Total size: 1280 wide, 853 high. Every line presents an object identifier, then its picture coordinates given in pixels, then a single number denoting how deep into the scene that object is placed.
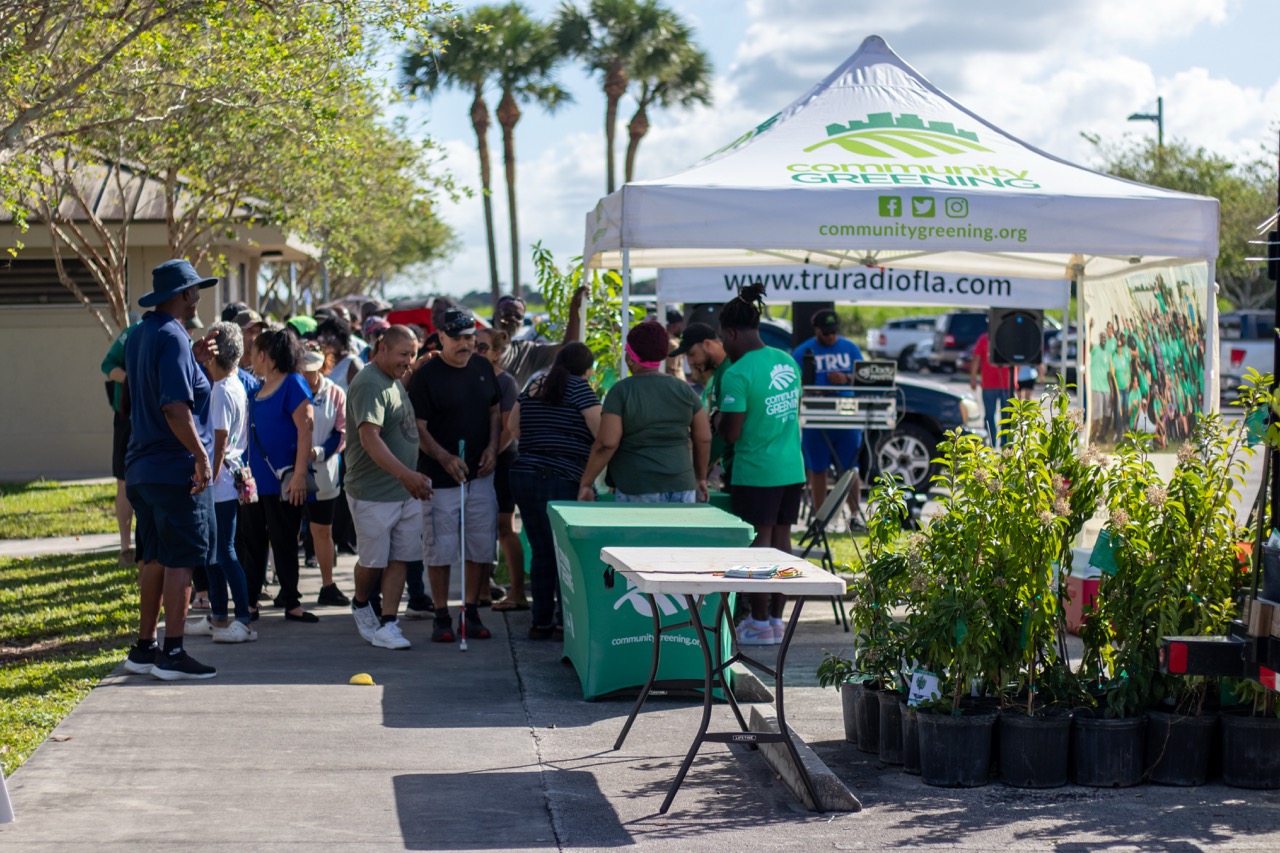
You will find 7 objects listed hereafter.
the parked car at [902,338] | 53.69
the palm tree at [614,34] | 43.25
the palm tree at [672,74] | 43.72
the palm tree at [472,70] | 41.84
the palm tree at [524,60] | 44.72
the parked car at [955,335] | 48.91
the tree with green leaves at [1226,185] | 43.44
